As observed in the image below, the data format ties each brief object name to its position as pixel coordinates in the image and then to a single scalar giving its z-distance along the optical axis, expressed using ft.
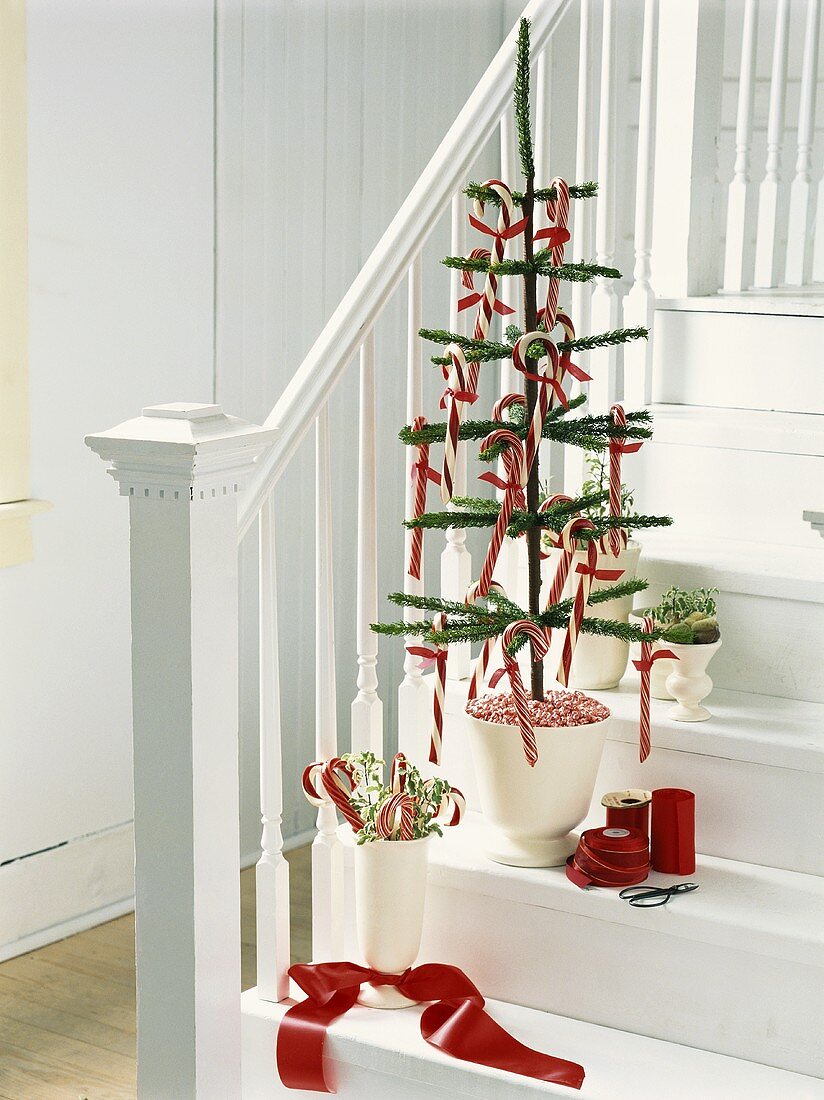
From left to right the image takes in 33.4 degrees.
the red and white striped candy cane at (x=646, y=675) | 6.87
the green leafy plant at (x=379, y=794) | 6.90
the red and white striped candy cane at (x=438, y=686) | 6.98
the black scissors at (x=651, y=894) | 6.56
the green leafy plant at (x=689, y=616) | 7.26
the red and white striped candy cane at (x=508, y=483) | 6.77
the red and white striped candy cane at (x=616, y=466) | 6.84
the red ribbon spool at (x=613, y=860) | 6.71
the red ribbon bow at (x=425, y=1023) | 6.36
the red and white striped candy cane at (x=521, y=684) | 6.58
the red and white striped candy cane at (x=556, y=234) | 6.80
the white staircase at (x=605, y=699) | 5.49
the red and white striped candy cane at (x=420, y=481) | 7.07
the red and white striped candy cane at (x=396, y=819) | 6.82
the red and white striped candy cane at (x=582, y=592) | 6.75
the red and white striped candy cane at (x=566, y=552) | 6.82
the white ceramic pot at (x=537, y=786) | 6.72
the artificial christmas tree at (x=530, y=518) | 6.75
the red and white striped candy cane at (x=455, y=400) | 6.89
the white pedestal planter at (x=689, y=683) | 7.23
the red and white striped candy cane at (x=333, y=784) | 7.07
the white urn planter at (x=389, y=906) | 6.82
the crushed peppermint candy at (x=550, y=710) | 6.79
